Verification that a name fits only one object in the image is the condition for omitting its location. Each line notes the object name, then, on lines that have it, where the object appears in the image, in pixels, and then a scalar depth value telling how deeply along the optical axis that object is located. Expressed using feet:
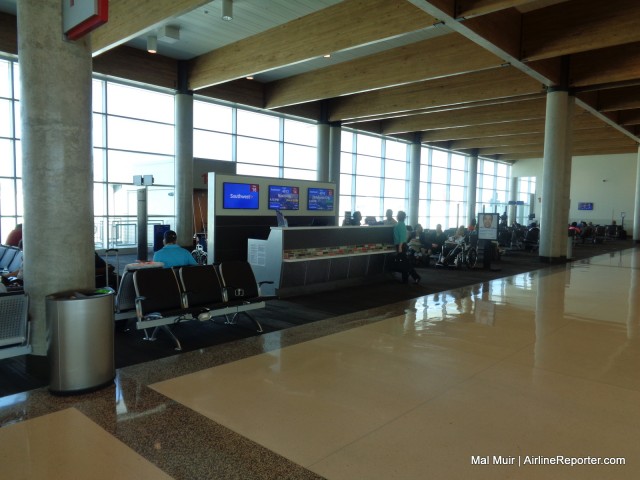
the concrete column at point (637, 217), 89.45
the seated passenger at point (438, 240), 51.13
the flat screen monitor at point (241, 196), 31.68
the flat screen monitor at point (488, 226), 47.16
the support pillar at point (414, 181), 90.48
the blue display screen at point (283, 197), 35.35
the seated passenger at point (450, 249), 46.60
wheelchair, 46.06
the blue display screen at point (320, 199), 39.04
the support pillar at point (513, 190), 135.85
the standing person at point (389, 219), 40.48
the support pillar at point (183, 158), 51.98
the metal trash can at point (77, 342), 12.85
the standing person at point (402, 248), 35.32
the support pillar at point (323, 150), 67.67
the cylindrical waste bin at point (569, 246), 54.90
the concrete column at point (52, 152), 15.19
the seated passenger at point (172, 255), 21.38
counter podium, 28.99
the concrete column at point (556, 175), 49.47
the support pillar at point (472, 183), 109.19
